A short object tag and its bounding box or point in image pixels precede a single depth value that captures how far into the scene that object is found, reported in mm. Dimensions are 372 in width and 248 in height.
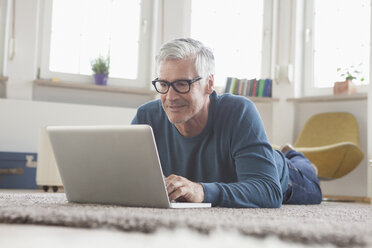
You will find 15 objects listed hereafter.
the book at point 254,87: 4945
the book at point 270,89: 4965
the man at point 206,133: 1615
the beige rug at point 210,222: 736
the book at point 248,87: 4938
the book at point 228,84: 4902
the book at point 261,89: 4945
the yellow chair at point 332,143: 3994
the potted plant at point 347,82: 4555
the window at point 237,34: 5129
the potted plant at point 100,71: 4793
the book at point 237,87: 4914
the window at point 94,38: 4844
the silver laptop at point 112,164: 1304
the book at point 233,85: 4898
